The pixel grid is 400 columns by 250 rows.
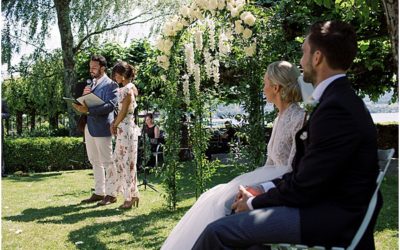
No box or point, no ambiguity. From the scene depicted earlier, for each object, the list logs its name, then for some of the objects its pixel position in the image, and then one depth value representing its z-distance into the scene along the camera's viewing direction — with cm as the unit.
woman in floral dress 661
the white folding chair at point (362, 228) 223
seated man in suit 219
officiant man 690
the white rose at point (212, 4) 584
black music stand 833
